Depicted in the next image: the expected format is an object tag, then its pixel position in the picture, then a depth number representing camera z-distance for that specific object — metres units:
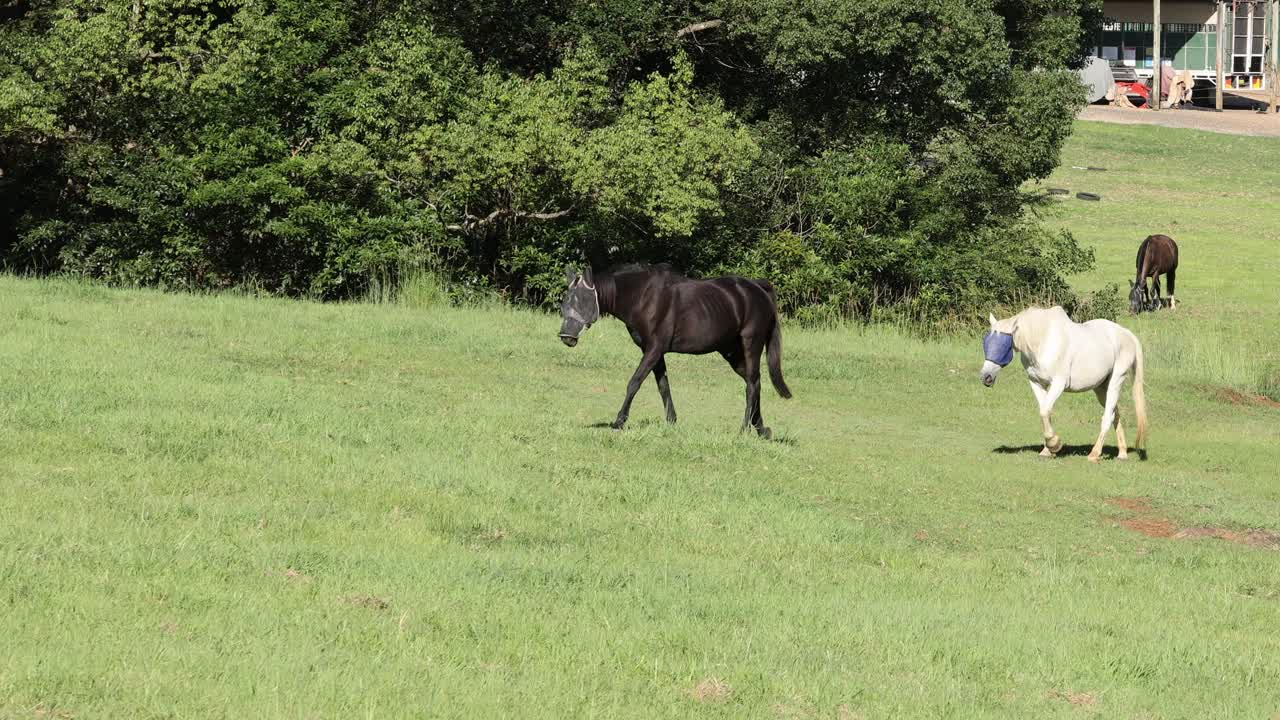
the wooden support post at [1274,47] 86.44
